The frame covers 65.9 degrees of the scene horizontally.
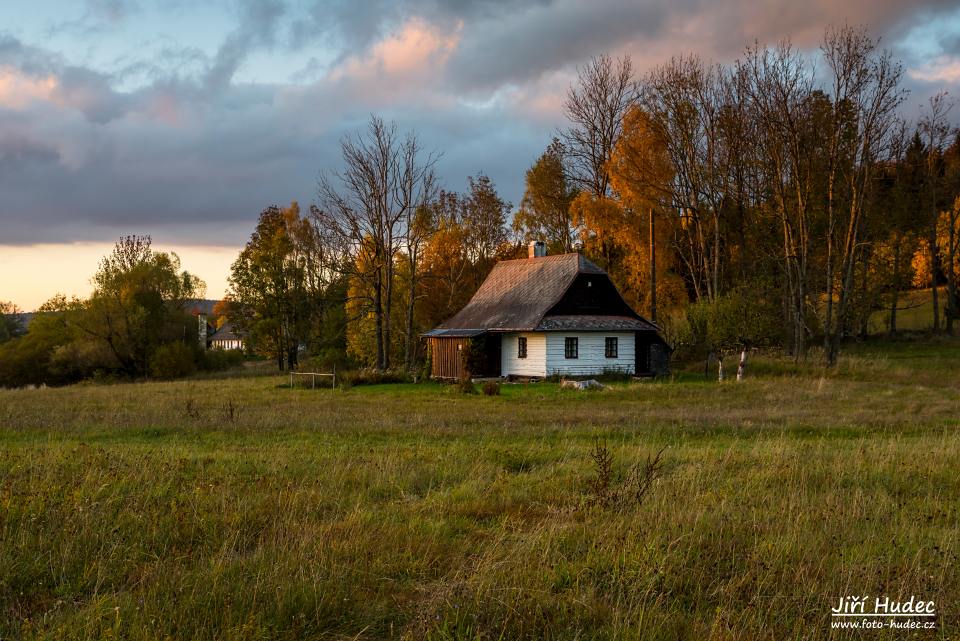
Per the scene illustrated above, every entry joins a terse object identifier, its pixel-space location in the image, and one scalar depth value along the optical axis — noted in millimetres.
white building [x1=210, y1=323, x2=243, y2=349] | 104125
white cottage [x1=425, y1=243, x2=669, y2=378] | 35344
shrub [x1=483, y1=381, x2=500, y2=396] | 28500
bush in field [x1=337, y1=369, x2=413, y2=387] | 34688
